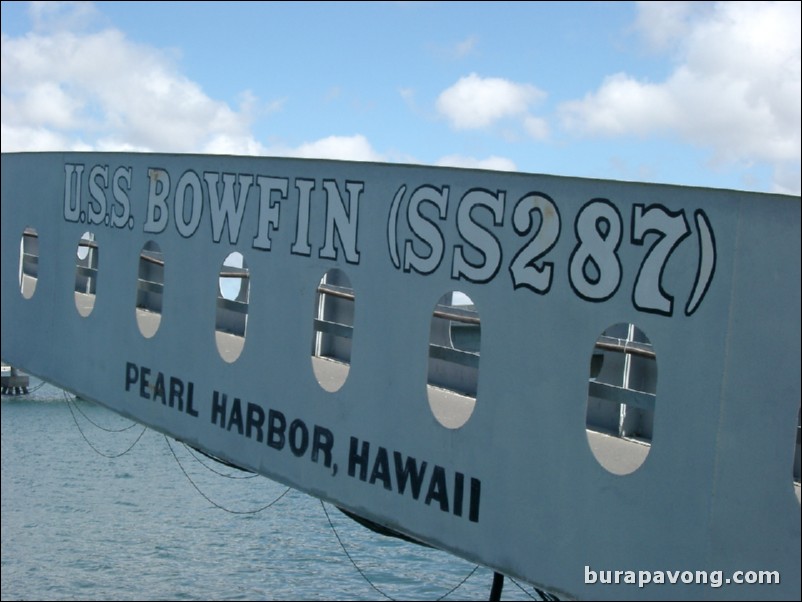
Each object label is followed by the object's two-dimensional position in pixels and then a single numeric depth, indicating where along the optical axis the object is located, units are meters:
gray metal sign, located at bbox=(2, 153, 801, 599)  5.29
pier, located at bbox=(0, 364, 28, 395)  69.06
